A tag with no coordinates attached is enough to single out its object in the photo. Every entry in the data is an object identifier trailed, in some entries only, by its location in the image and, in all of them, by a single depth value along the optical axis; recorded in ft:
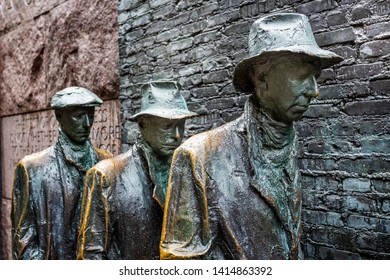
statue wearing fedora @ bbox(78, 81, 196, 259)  8.10
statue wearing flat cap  10.00
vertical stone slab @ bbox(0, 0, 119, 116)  15.65
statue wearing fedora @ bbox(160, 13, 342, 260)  5.81
